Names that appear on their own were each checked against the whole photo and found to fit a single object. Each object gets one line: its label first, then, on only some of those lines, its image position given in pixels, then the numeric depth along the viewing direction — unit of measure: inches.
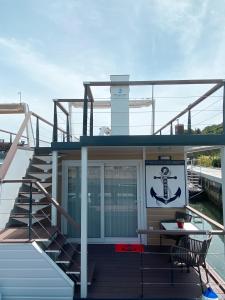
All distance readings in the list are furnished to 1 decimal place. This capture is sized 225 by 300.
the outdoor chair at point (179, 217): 222.4
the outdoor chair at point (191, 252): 161.2
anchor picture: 225.5
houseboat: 153.4
